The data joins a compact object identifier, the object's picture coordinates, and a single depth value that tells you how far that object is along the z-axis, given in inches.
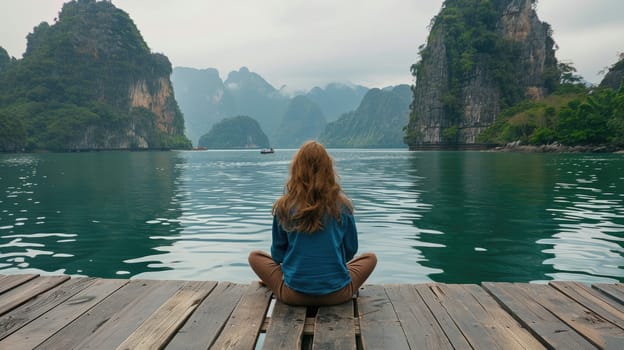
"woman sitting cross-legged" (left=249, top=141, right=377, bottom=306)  159.2
